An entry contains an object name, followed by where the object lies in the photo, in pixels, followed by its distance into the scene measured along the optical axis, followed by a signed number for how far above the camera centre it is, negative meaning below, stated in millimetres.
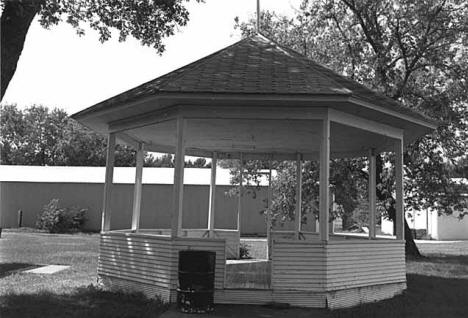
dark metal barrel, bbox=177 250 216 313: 8406 -739
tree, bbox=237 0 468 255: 19500 +6628
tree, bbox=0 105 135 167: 63938 +10632
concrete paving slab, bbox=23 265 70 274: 12744 -992
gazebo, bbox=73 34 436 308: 8992 +2113
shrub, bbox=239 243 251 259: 15215 -441
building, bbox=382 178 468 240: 35406 +1127
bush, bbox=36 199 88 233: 30031 +596
